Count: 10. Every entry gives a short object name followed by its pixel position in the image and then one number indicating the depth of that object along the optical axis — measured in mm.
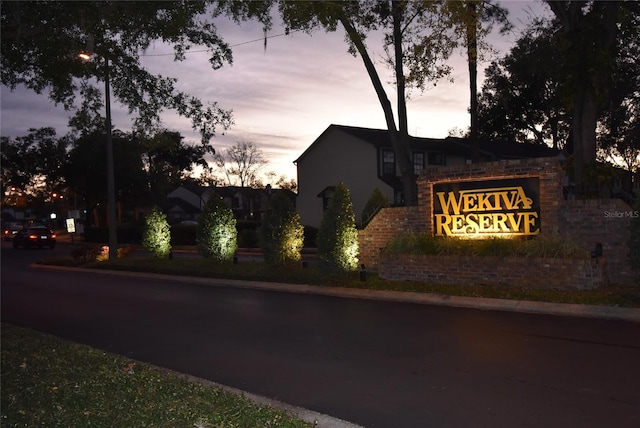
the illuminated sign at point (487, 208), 14305
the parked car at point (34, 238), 42312
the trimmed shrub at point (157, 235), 24219
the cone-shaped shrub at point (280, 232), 18375
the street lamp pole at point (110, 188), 23828
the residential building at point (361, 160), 38219
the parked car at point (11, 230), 59894
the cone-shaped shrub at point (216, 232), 21312
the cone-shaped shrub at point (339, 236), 16297
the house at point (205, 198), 72531
